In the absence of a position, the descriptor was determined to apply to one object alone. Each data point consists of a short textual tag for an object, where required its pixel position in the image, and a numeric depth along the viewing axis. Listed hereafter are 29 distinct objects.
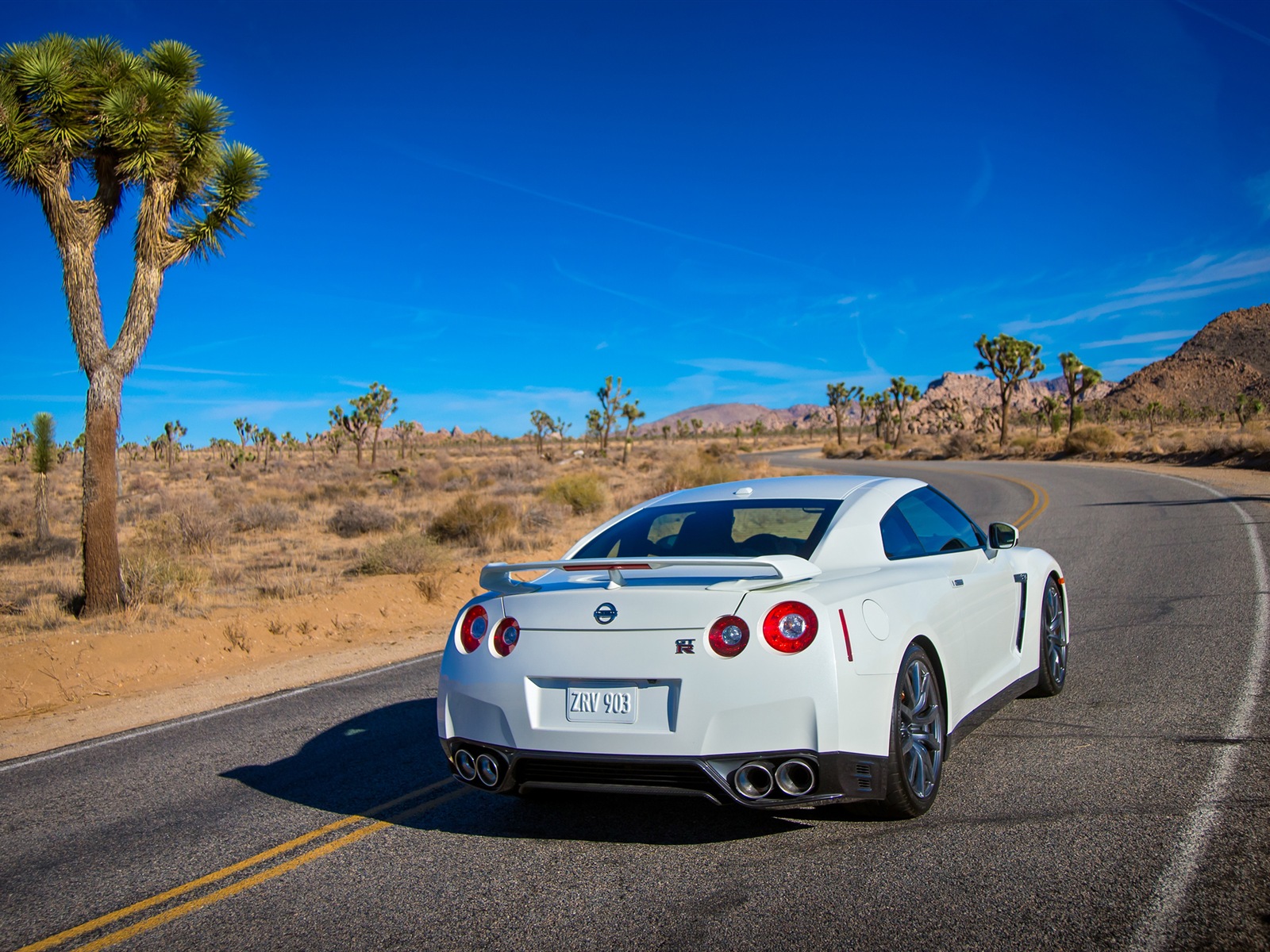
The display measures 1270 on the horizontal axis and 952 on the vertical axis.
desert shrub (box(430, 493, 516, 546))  19.81
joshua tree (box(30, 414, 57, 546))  21.23
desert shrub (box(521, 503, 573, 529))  21.70
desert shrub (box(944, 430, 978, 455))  63.66
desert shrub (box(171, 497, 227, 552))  19.88
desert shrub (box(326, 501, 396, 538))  22.42
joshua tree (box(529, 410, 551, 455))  90.50
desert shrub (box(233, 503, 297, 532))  23.83
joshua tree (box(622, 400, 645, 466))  68.69
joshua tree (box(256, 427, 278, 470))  75.01
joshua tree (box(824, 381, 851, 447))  107.31
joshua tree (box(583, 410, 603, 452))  81.50
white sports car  3.55
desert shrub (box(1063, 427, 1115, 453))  47.50
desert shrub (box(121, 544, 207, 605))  12.32
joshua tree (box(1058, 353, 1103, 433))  68.75
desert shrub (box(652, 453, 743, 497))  31.09
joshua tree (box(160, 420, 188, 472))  67.69
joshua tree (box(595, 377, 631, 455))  66.19
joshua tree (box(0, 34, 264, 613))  11.40
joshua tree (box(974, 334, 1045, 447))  64.88
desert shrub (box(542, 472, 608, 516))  25.50
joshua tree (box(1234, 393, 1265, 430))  67.30
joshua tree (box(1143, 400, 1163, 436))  72.38
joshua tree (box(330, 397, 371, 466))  65.22
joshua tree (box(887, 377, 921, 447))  97.19
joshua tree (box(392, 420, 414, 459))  78.44
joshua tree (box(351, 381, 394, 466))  65.62
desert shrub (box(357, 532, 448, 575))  14.89
